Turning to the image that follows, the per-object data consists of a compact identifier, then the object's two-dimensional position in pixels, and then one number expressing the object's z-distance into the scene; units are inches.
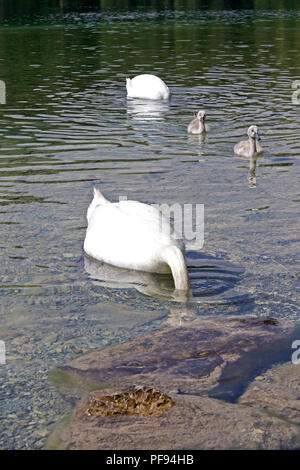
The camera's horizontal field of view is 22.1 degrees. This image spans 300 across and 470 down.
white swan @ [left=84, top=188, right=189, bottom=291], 305.3
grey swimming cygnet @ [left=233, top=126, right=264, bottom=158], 534.3
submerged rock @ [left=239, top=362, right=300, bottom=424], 217.7
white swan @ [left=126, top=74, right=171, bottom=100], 752.3
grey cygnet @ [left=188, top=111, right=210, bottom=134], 595.5
